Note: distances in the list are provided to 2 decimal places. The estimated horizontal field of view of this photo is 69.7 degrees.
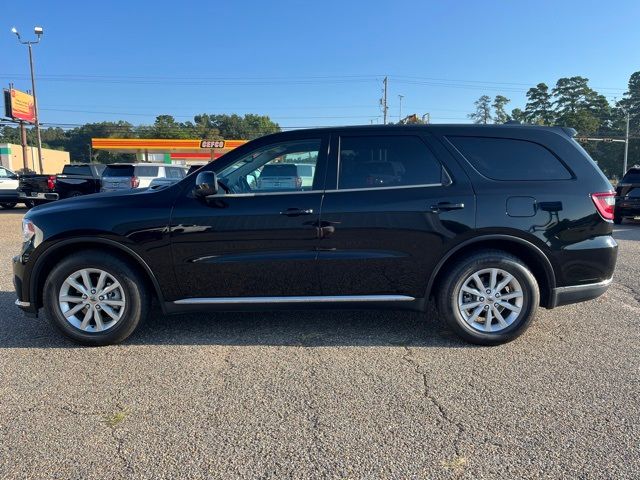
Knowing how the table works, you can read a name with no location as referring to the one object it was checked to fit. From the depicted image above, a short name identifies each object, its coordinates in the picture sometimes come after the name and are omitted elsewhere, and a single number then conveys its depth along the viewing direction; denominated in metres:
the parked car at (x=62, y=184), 15.54
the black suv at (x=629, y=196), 12.66
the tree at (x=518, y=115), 79.00
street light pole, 26.83
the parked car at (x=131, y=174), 15.09
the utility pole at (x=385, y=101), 54.59
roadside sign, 38.72
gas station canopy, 45.12
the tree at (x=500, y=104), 83.29
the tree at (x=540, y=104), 76.35
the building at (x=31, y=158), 55.73
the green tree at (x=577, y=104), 67.94
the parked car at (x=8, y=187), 15.43
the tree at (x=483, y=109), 83.00
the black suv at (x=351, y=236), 3.76
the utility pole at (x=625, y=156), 51.11
